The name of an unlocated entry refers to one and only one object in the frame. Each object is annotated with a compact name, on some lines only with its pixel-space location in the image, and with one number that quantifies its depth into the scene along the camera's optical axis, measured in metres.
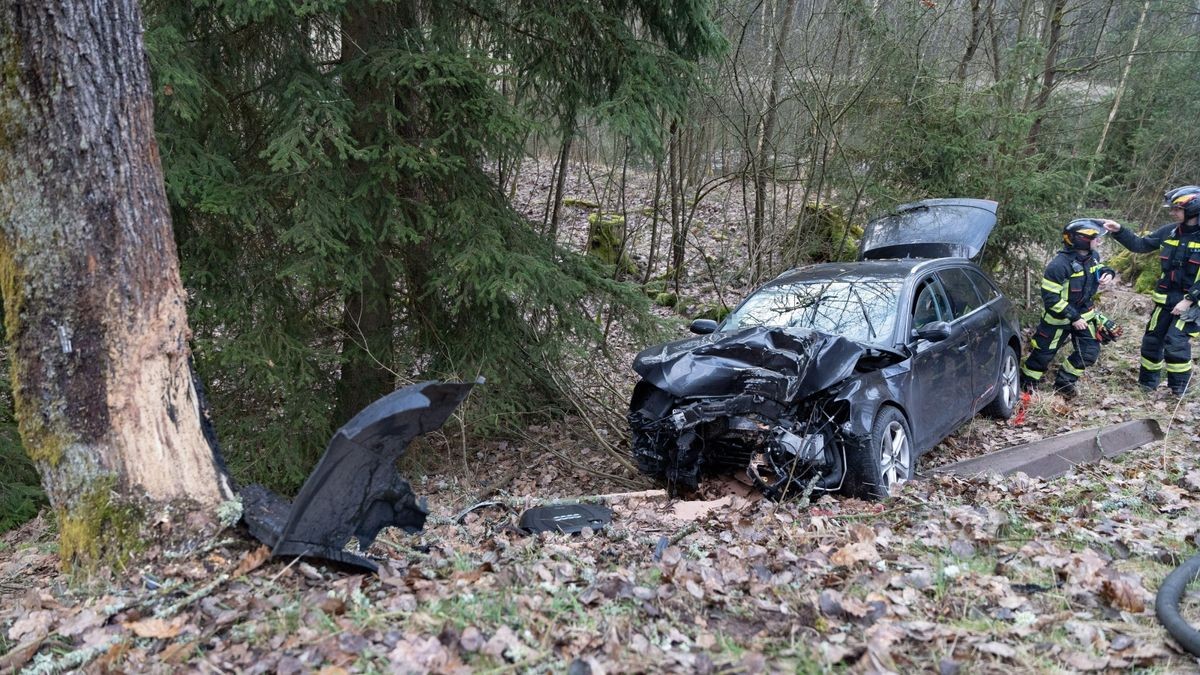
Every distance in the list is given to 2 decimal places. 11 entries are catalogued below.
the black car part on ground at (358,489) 3.16
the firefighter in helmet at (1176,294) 7.92
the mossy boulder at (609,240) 13.27
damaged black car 5.02
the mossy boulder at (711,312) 11.41
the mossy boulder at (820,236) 11.26
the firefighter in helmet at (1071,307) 8.27
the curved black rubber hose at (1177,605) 2.61
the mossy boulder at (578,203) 15.65
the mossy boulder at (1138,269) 12.72
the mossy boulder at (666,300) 12.17
